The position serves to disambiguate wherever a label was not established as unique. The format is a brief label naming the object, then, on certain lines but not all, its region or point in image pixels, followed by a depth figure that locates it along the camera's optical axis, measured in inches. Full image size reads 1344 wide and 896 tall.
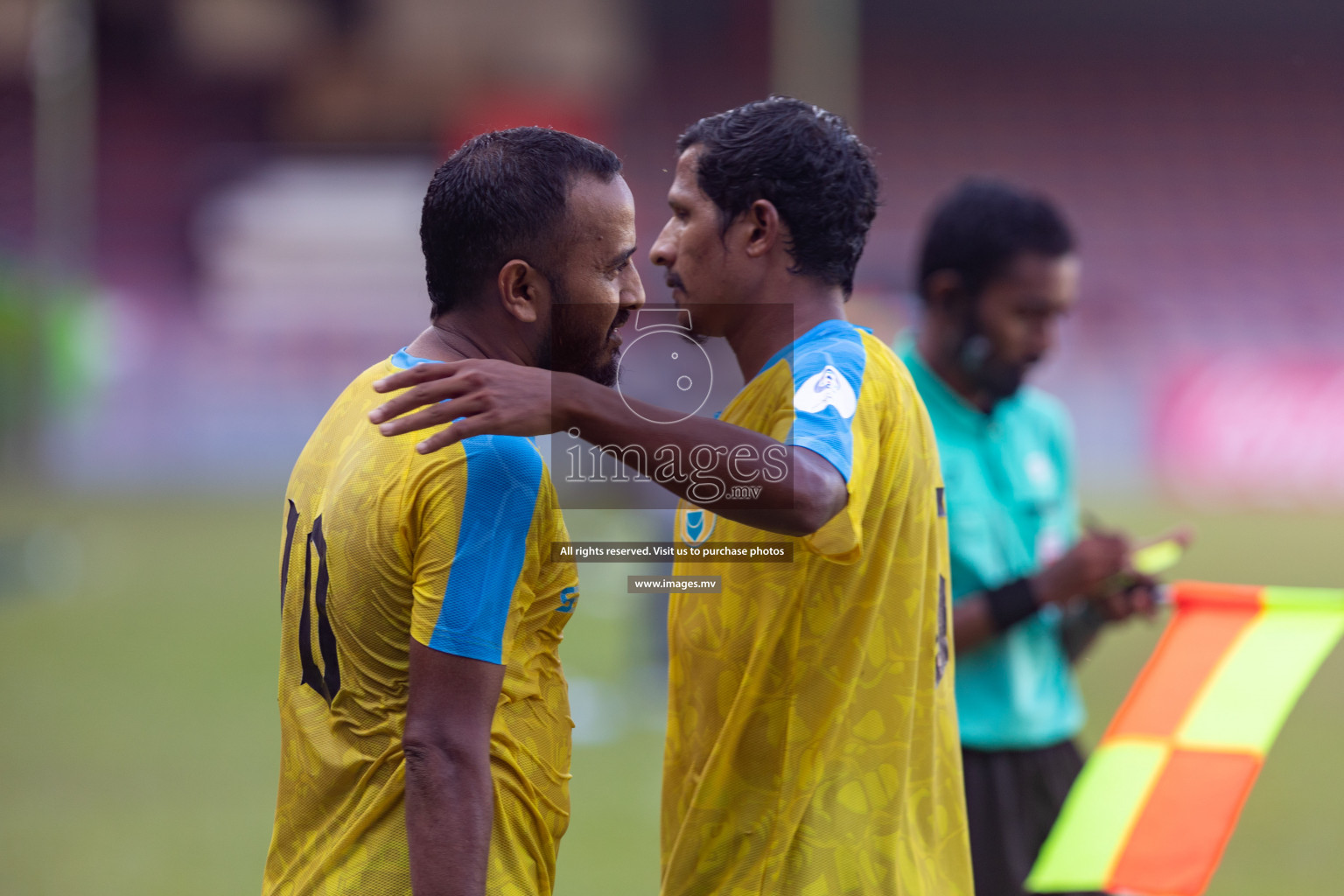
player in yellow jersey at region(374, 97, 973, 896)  541.4
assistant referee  563.3
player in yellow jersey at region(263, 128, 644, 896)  536.3
